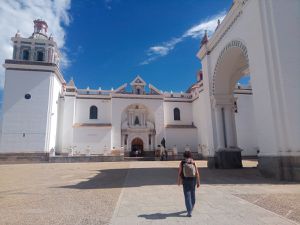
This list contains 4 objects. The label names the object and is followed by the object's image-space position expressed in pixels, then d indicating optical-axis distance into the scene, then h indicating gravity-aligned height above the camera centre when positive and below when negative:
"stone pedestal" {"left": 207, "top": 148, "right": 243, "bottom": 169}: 14.11 -0.40
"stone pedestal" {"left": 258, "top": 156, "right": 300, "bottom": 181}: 8.27 -0.58
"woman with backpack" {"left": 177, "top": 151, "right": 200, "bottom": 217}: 4.18 -0.47
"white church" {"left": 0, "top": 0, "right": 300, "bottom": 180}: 9.09 +4.16
